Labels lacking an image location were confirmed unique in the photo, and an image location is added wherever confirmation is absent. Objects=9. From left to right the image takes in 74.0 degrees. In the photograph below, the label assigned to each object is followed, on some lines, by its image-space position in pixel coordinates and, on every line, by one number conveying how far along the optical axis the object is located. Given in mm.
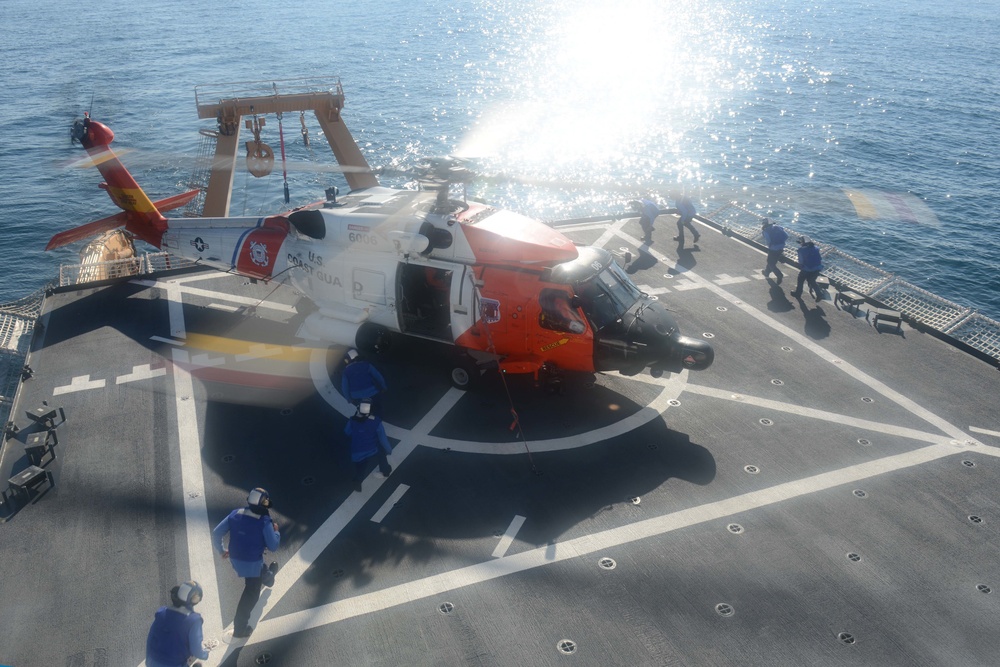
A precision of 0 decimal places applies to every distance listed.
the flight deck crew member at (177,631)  7582
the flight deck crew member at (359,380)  12359
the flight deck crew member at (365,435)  11188
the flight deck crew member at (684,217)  21531
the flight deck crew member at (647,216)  21828
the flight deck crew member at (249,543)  8906
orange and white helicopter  13336
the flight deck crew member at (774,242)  18828
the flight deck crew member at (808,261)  17875
